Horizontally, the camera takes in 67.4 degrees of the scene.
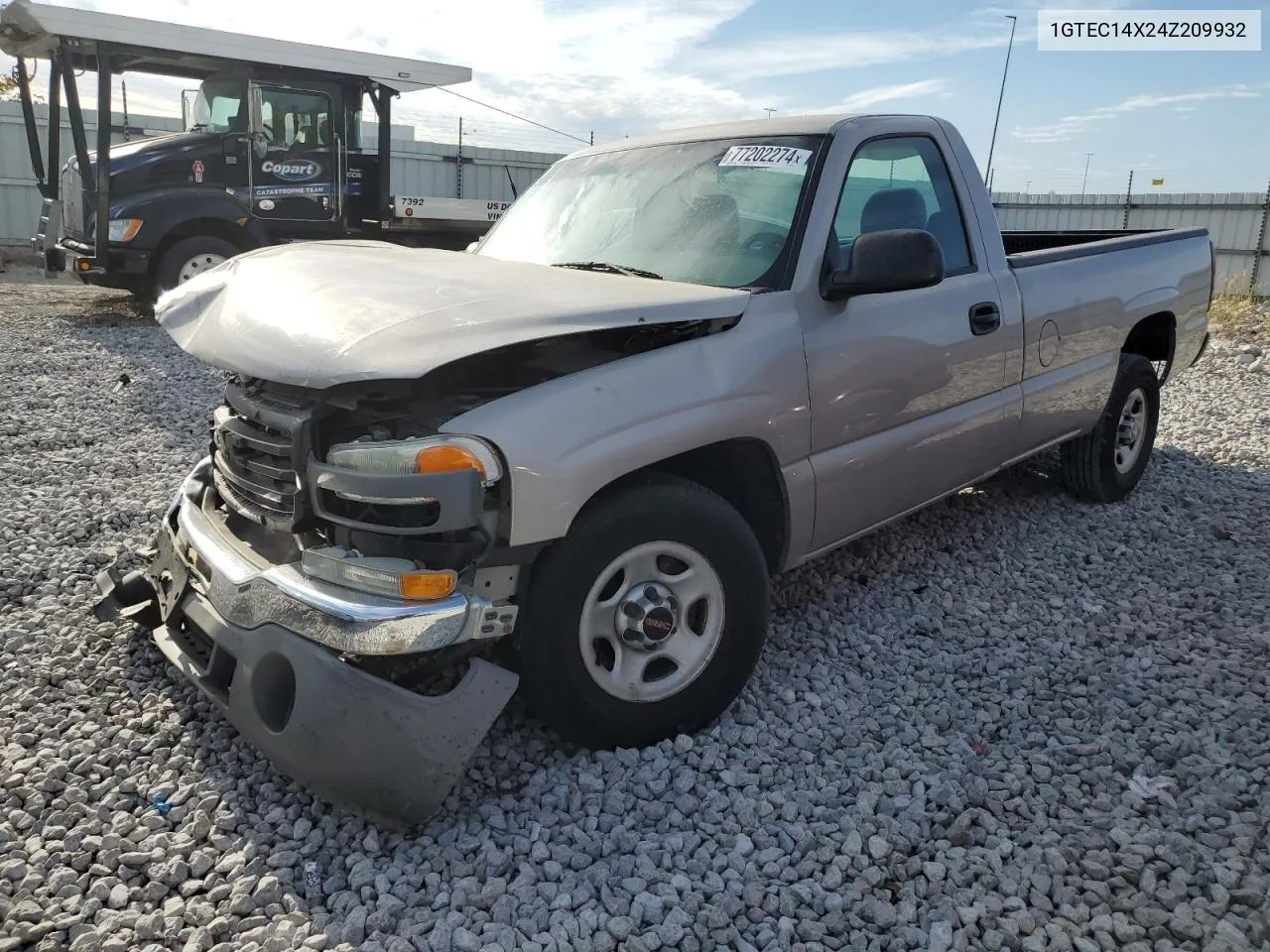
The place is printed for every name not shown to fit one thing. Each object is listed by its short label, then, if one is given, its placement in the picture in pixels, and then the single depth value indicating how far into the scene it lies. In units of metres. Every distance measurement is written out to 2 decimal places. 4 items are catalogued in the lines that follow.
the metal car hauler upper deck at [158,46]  9.80
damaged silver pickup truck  2.42
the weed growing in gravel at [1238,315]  10.55
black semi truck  10.24
